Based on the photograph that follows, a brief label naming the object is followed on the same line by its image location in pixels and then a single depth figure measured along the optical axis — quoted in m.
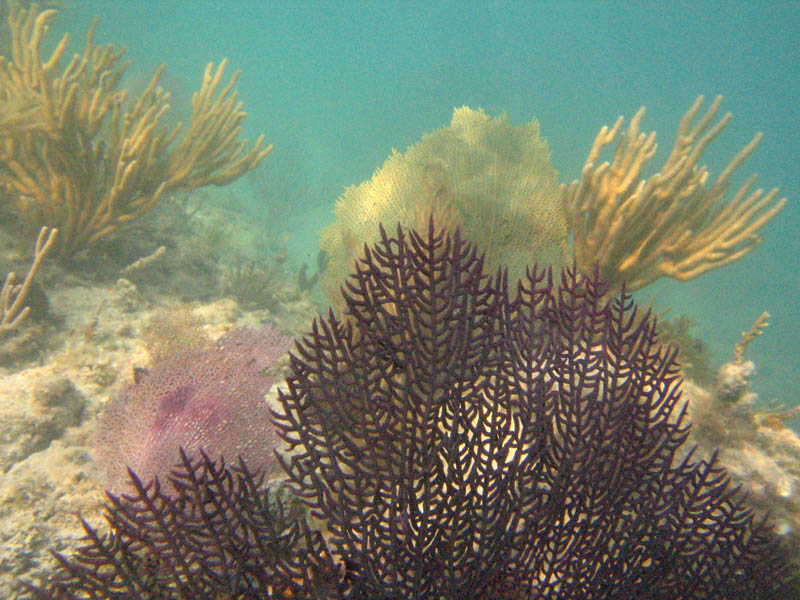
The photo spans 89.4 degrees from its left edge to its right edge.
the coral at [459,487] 1.77
